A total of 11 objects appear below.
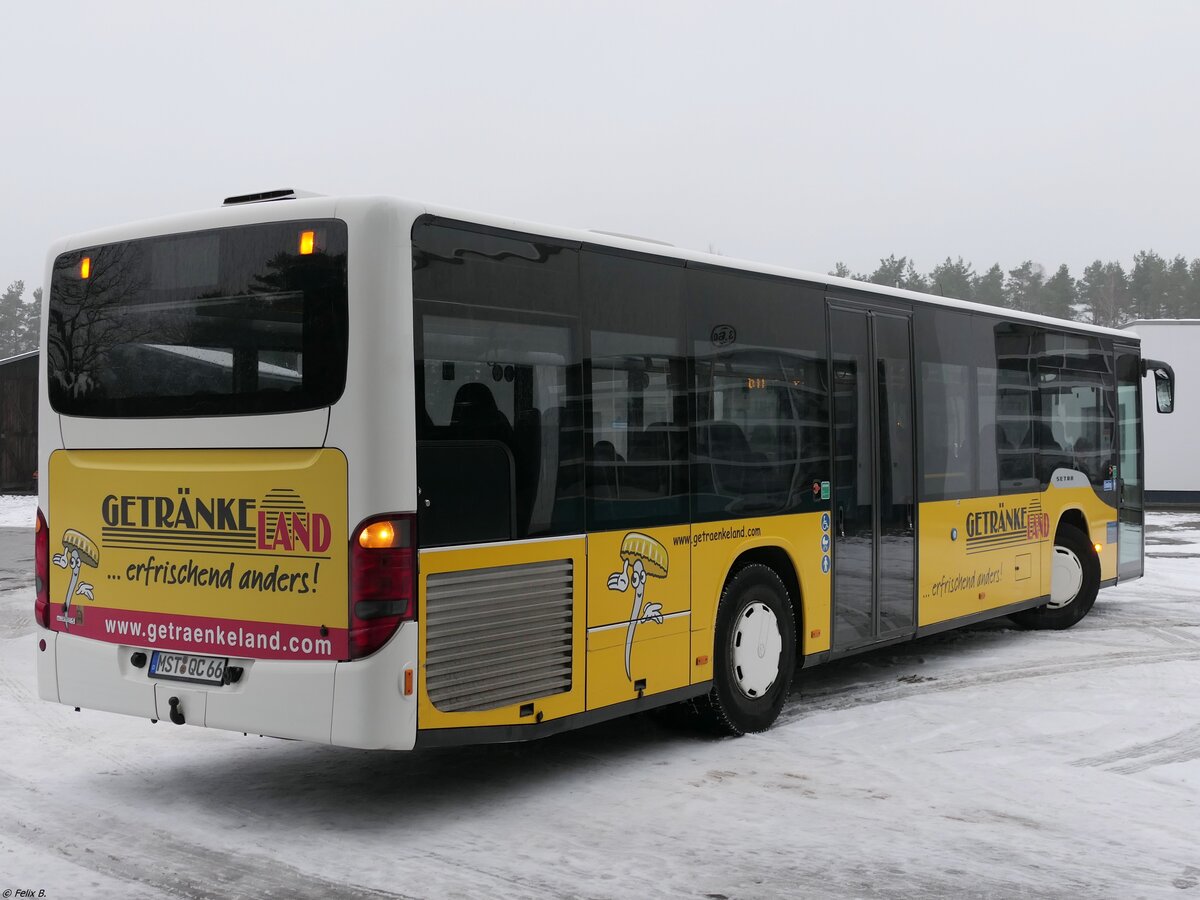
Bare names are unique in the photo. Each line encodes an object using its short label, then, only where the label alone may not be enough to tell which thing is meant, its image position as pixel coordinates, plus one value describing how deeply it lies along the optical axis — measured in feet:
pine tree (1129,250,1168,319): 262.06
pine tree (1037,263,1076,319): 266.98
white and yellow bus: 18.89
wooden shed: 133.28
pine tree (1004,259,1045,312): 278.46
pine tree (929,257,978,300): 279.69
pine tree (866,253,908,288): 284.41
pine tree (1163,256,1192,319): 257.55
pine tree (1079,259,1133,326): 270.05
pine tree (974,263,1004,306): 277.64
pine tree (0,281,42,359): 319.06
